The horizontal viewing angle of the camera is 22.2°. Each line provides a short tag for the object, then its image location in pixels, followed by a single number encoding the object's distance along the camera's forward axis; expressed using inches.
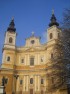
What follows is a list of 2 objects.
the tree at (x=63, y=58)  671.1
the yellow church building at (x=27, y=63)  1647.4
